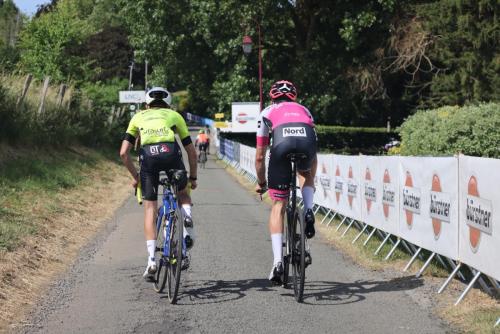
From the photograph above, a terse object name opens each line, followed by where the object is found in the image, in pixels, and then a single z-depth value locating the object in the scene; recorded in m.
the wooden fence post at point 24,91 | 18.44
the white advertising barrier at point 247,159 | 26.56
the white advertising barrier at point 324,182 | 13.06
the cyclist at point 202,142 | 36.88
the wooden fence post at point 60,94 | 23.48
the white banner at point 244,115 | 37.09
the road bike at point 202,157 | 36.06
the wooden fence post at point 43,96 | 20.66
